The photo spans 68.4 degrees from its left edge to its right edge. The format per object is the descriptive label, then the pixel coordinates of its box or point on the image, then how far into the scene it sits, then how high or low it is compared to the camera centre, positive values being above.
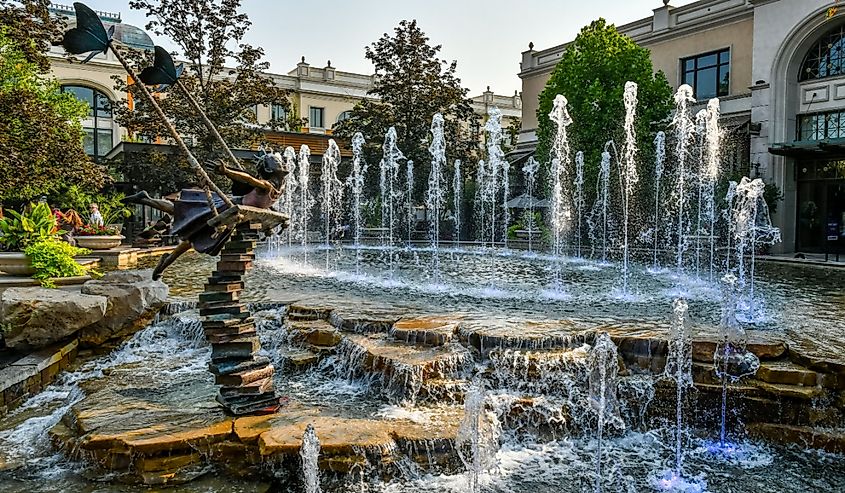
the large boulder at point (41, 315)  7.30 -1.01
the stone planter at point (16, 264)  9.11 -0.48
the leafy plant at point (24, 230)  9.46 +0.02
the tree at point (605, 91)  21.59 +5.15
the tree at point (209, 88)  22.66 +5.39
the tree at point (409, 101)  27.73 +5.95
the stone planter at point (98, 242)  14.57 -0.24
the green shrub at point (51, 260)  9.22 -0.43
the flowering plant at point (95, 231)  15.08 +0.02
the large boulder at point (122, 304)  8.09 -0.98
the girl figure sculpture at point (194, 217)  5.02 +0.12
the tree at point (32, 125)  14.05 +2.58
